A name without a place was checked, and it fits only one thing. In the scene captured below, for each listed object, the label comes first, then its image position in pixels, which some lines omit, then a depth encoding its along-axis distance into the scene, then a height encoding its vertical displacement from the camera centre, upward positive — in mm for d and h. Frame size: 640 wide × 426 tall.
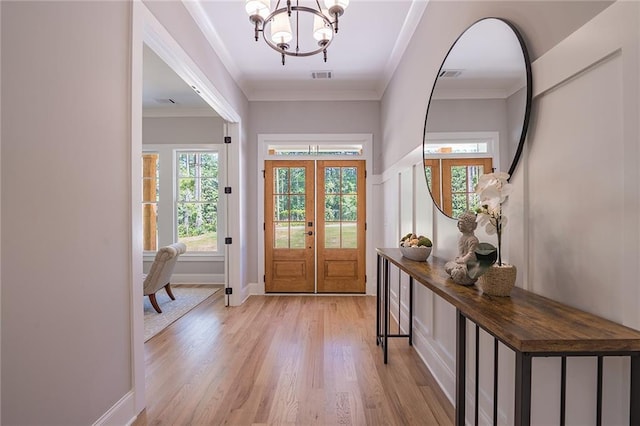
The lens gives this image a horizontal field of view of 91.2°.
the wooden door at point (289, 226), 4539 -231
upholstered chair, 3710 -762
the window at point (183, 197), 5297 +208
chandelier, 1884 +1222
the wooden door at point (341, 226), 4527 -224
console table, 753 -315
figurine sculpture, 1346 -160
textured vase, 1136 -250
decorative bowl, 2061 -277
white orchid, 1167 +46
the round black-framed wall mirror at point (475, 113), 1315 +504
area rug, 3289 -1229
